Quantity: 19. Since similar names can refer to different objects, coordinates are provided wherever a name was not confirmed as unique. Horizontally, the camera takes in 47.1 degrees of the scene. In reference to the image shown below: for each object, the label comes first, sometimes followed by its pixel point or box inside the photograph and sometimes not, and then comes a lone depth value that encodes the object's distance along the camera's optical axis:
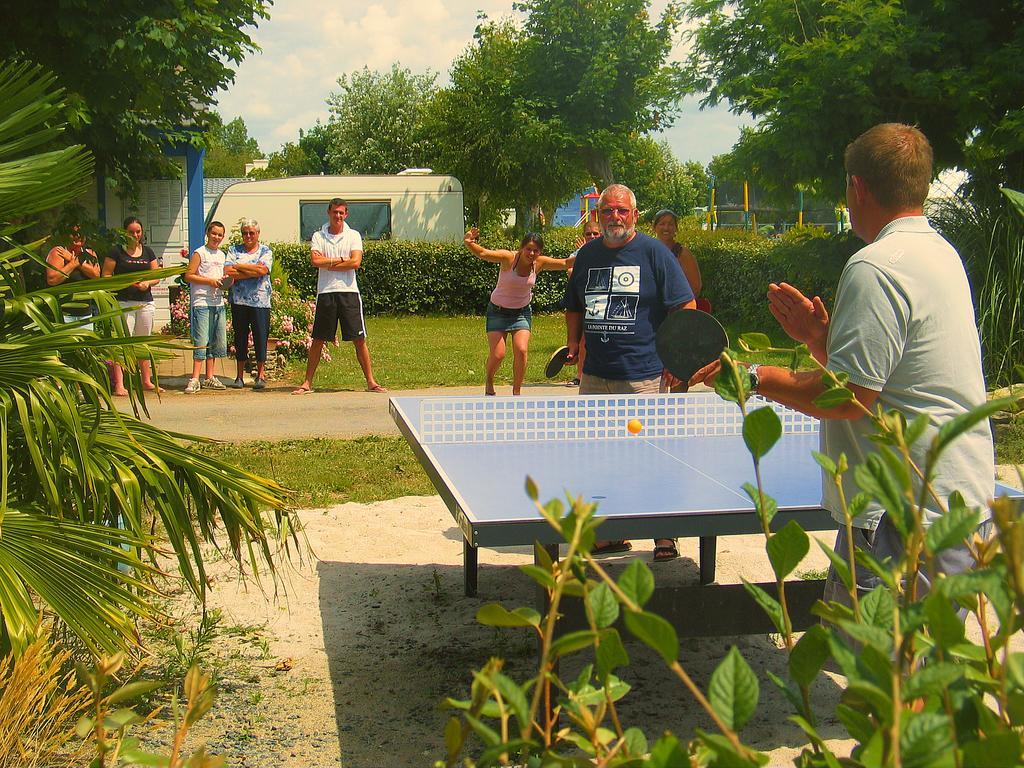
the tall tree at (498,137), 42.19
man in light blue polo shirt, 2.97
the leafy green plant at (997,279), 11.02
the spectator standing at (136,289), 11.73
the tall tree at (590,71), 41.31
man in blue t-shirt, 6.52
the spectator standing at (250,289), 12.51
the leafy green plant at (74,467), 3.23
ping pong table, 3.67
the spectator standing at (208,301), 12.61
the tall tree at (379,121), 60.38
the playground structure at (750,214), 38.01
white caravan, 26.42
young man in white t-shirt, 12.11
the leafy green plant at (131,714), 1.08
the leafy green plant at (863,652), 0.90
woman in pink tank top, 10.52
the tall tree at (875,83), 15.33
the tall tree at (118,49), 5.51
